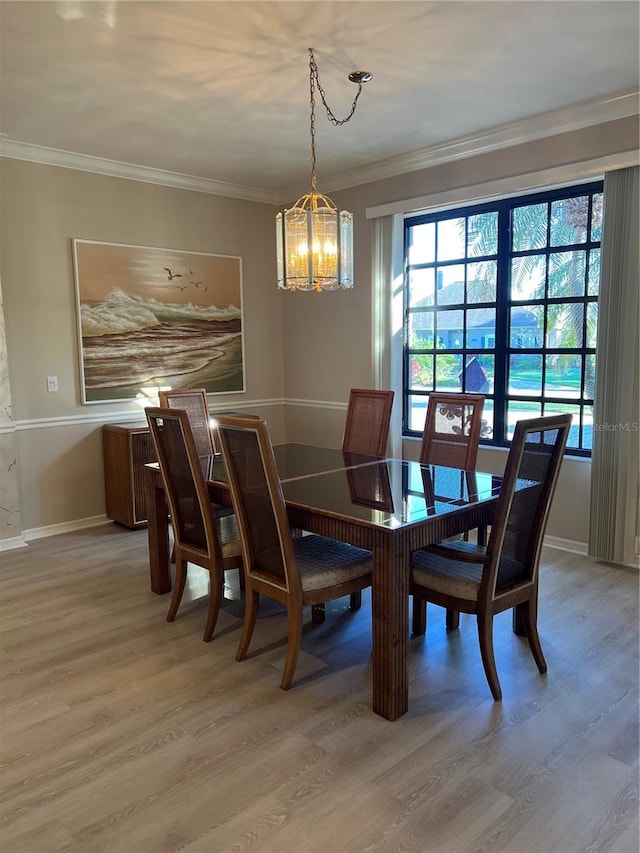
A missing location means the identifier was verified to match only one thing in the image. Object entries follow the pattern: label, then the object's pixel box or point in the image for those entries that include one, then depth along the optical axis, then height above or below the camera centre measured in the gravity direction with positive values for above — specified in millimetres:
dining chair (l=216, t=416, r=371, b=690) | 2408 -835
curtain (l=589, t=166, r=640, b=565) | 3662 -230
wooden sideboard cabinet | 4574 -849
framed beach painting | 4738 +267
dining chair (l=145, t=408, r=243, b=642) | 2838 -767
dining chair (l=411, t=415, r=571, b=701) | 2273 -838
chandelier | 2965 +506
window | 4117 +302
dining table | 2289 -634
